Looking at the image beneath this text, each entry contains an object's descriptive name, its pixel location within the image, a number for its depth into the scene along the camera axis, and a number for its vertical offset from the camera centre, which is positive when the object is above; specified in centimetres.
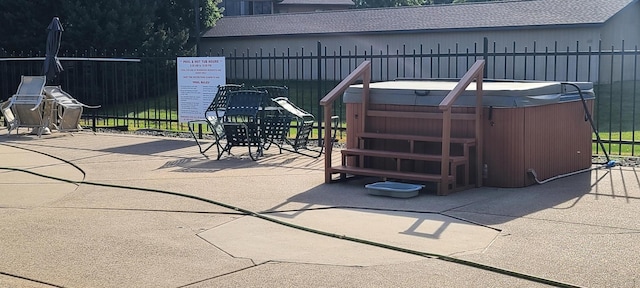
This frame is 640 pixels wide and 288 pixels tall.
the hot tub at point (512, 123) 887 -30
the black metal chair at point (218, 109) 1246 -21
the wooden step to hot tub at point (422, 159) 858 -68
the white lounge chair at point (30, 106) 1574 -20
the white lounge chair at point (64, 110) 1597 -28
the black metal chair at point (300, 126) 1226 -45
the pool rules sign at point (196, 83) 1458 +25
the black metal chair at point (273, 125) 1223 -43
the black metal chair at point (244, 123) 1202 -40
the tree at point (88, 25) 2995 +269
